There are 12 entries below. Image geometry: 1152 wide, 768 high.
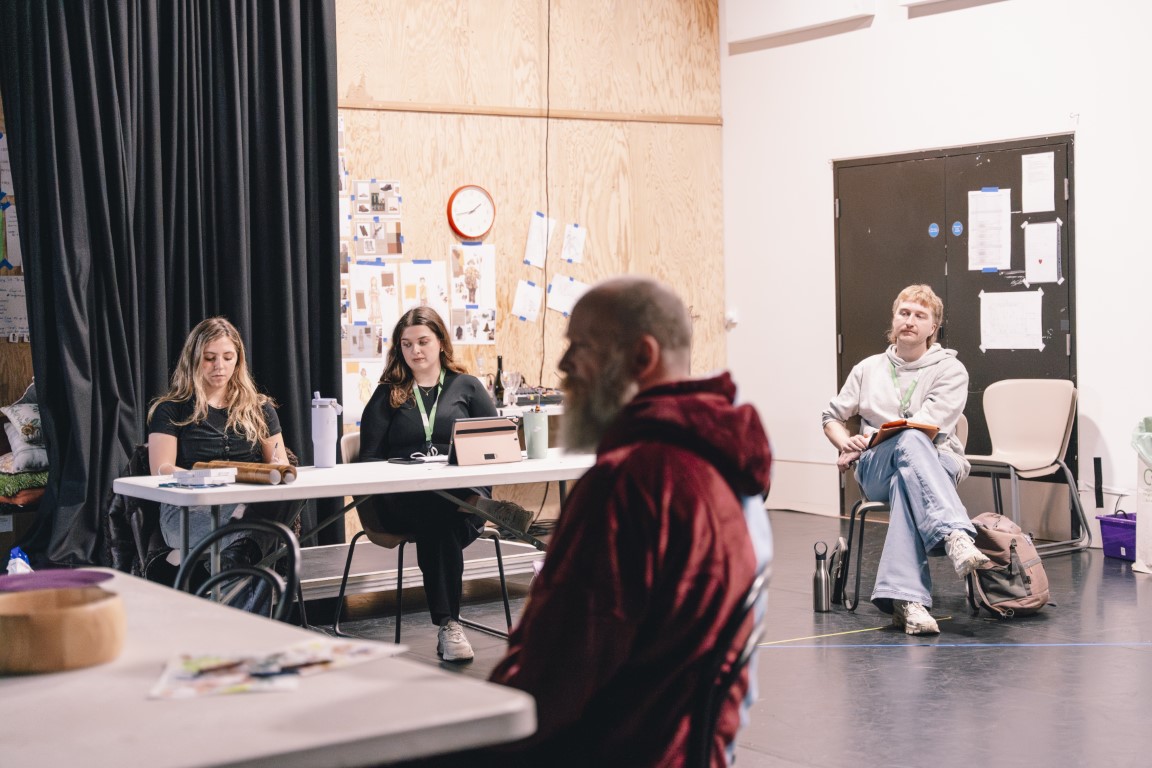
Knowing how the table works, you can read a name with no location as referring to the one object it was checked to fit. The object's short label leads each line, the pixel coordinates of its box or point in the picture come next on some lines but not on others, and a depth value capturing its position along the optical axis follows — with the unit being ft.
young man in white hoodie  14.87
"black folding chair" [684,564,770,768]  5.34
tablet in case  13.73
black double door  21.33
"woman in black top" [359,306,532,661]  14.23
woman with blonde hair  13.84
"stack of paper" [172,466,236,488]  12.08
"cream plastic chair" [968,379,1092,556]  20.13
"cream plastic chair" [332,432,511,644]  14.47
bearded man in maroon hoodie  5.12
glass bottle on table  22.02
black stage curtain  18.03
